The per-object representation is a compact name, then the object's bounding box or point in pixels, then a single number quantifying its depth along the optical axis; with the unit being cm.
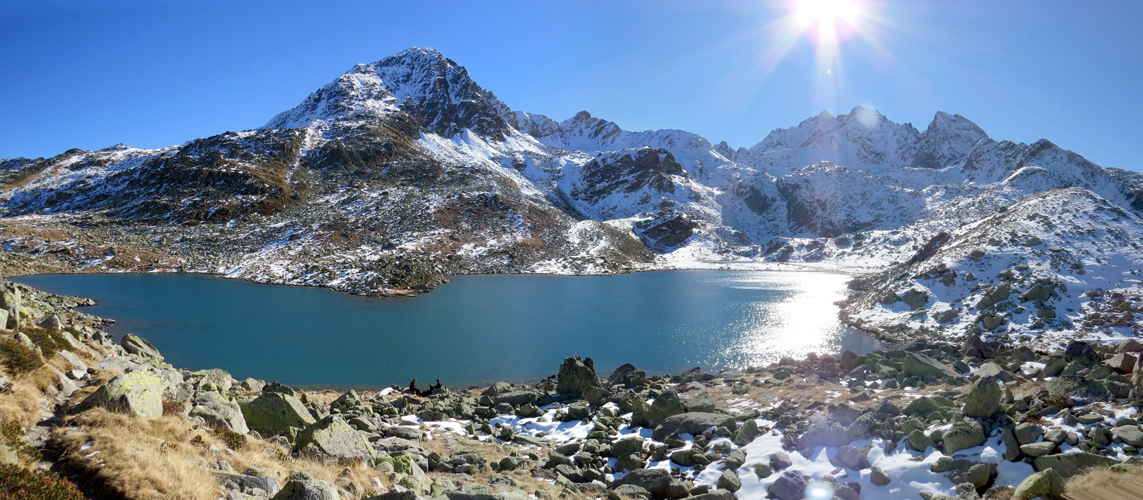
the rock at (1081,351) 2459
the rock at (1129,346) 2274
